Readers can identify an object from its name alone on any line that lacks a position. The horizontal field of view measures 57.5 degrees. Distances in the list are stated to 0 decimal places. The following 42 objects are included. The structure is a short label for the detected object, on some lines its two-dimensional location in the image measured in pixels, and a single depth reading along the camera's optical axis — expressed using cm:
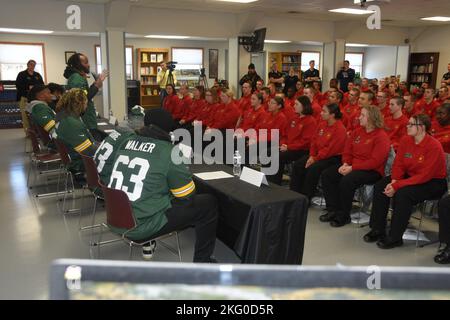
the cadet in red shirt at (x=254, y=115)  584
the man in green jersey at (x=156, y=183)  251
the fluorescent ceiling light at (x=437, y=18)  1122
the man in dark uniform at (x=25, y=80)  880
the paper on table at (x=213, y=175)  319
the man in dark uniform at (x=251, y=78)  981
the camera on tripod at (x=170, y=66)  1012
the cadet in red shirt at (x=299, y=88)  858
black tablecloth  259
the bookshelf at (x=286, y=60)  1488
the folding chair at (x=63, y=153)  411
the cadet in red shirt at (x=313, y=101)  613
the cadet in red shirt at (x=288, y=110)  579
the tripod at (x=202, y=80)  1217
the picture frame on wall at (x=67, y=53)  1244
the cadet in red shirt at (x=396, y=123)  465
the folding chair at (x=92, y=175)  336
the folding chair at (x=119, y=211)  251
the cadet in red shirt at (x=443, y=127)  413
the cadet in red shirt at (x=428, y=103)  663
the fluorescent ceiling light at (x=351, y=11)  970
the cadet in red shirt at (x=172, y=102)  828
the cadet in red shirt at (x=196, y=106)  782
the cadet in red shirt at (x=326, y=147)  442
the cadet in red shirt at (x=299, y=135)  497
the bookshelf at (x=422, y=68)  1314
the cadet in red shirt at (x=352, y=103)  606
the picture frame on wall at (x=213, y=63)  1455
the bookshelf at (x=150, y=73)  1336
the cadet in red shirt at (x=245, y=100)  756
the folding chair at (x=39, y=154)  482
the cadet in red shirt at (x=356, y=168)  390
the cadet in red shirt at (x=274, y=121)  540
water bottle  329
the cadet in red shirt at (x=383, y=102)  574
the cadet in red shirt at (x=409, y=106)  608
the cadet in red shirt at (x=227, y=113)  675
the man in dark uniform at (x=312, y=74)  1105
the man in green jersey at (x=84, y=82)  571
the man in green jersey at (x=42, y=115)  507
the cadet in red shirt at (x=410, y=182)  343
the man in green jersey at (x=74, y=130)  407
